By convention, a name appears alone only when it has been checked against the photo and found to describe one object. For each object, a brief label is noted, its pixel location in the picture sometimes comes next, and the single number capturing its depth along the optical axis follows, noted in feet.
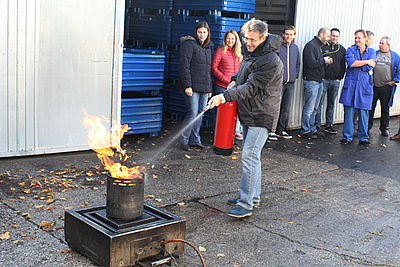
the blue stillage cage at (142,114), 32.04
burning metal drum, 15.21
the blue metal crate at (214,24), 35.45
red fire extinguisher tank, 21.02
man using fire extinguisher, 19.52
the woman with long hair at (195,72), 30.76
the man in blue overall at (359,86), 36.73
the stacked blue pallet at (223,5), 35.19
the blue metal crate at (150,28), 38.83
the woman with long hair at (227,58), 32.58
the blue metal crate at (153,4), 38.50
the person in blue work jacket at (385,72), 40.01
